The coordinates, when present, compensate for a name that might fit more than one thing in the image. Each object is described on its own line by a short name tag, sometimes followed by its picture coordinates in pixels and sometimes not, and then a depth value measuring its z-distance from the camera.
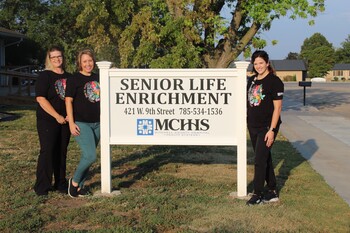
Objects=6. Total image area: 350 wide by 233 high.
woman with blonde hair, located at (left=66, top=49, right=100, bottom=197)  5.07
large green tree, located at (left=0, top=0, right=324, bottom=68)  10.11
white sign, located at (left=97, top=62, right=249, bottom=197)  5.36
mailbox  20.97
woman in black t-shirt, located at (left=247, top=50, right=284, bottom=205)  4.88
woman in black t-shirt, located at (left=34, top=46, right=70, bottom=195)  5.16
